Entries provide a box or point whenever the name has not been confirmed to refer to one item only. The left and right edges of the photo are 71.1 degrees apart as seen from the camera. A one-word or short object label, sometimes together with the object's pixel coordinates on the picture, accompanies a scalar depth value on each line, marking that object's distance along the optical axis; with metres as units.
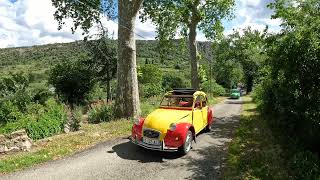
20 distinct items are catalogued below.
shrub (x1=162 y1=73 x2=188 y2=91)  40.05
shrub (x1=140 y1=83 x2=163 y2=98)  26.98
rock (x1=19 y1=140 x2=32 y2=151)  7.61
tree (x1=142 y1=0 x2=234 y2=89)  19.97
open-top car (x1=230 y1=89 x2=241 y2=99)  35.04
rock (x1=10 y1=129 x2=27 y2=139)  7.59
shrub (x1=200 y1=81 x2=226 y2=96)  36.31
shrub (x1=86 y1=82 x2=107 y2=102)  19.98
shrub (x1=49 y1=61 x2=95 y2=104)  18.75
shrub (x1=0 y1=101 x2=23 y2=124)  9.28
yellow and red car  7.35
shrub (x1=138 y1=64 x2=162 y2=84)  36.49
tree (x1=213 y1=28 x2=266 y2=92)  41.38
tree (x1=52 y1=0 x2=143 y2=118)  11.45
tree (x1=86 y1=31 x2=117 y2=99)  24.12
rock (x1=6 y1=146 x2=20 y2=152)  7.52
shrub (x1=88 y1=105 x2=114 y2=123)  11.95
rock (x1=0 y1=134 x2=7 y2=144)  7.48
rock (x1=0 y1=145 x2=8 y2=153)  7.43
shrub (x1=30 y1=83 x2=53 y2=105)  11.72
